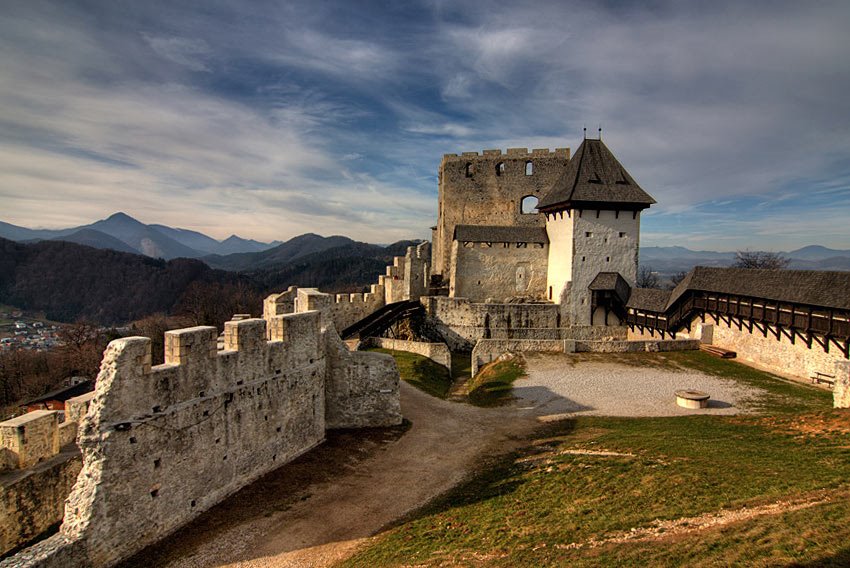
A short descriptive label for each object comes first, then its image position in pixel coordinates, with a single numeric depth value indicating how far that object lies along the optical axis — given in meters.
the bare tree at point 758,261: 54.99
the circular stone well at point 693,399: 16.80
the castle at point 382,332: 9.17
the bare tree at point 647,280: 68.38
